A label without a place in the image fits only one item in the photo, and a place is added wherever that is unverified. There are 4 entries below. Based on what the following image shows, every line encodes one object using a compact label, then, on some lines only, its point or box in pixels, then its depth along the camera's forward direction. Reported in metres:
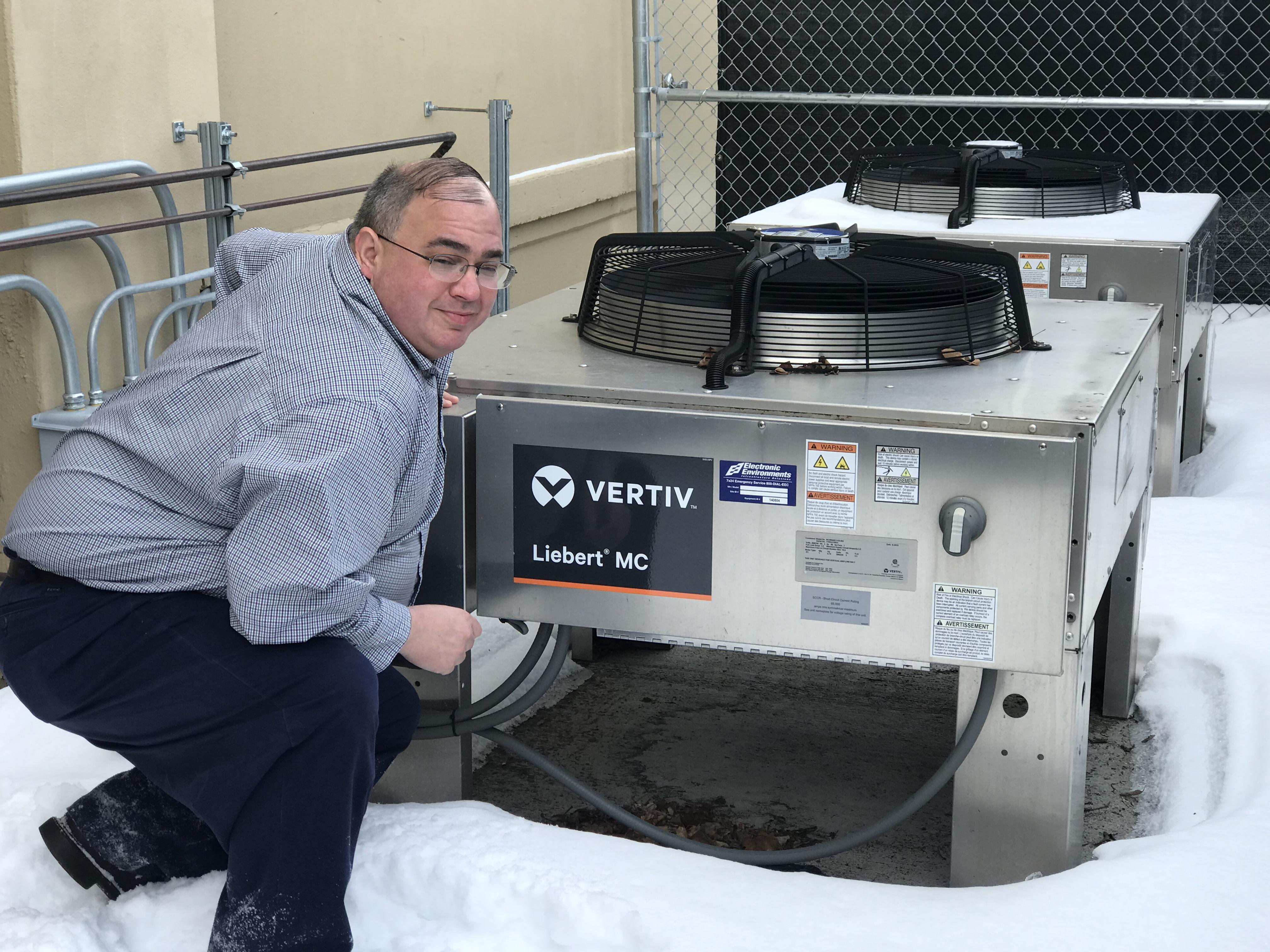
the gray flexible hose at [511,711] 2.33
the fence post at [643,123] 5.19
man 1.81
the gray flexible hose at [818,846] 2.15
